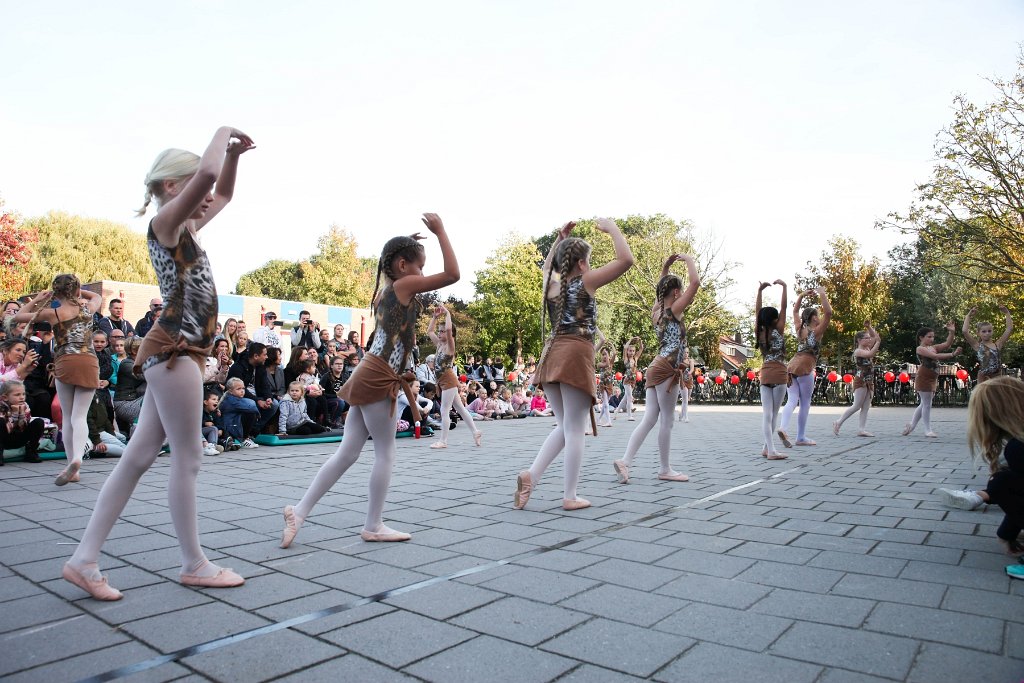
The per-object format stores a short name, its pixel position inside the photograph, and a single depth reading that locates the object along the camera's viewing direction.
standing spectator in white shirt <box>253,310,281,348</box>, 13.48
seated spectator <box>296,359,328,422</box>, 11.36
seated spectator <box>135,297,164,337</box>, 9.80
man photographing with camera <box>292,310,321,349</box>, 13.38
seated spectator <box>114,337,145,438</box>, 9.01
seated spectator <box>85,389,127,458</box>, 8.10
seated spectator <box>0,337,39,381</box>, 8.08
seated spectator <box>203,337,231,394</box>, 9.55
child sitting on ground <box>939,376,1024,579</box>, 3.51
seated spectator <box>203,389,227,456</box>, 9.06
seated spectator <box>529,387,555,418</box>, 20.05
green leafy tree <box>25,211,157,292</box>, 40.25
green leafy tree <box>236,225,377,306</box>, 46.66
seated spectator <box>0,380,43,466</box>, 7.51
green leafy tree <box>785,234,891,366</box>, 31.34
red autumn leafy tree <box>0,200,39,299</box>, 24.42
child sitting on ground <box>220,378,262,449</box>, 9.66
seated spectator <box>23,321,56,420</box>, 8.59
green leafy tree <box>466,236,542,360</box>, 40.59
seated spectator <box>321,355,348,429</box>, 11.97
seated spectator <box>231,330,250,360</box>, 10.73
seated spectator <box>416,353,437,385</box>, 15.33
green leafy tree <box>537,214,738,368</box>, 37.72
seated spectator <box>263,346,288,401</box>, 10.93
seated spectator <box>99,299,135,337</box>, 10.46
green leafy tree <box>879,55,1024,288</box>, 13.02
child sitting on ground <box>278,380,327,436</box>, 10.64
